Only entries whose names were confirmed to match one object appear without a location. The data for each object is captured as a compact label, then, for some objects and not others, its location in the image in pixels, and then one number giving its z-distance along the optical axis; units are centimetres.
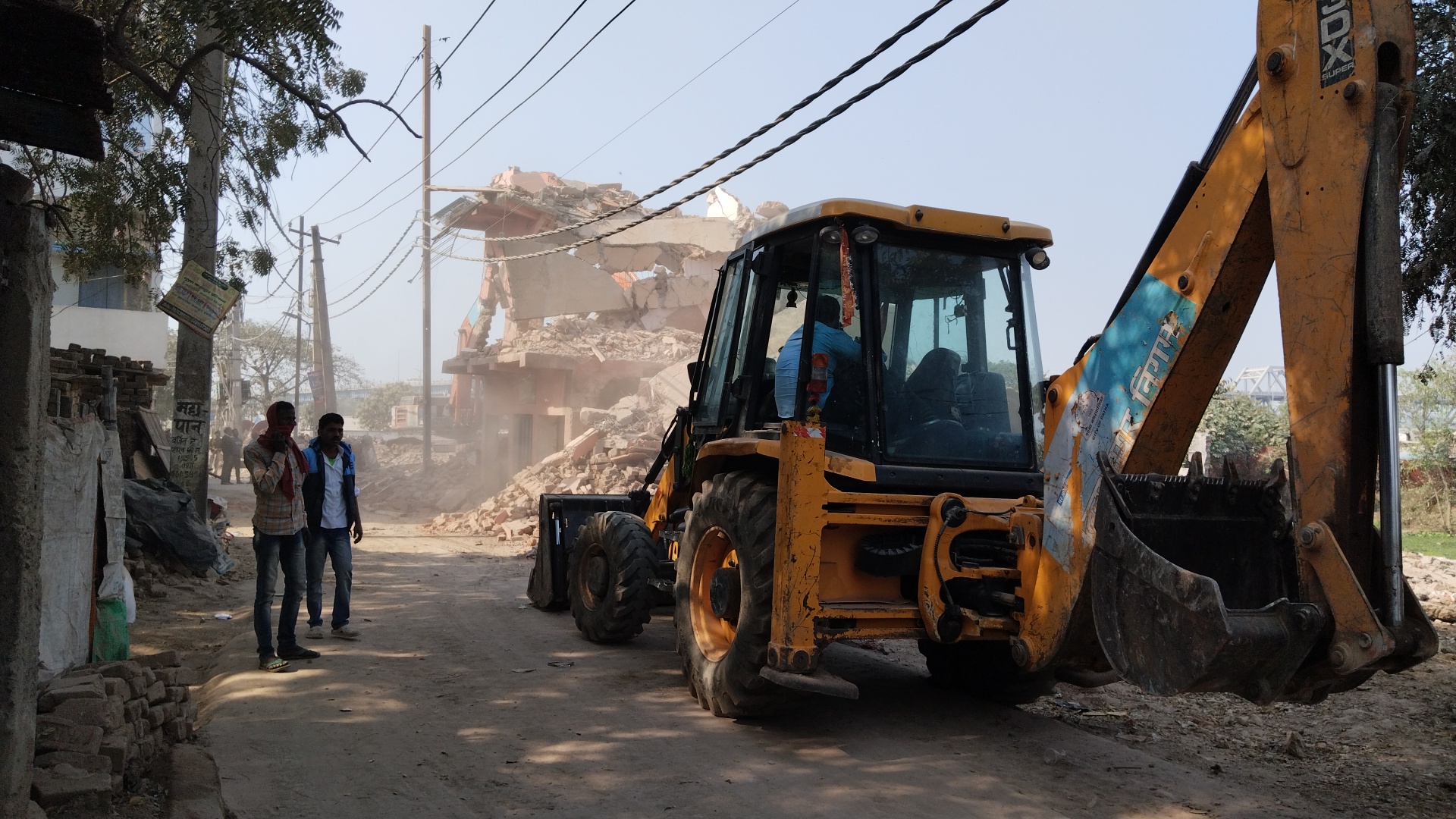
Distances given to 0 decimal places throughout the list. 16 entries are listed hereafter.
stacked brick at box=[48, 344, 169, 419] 631
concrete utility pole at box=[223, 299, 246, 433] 3850
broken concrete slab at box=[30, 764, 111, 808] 366
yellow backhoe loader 310
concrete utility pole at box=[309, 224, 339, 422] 3092
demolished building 2439
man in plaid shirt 681
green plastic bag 616
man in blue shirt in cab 567
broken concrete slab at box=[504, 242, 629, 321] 2747
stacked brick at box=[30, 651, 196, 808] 382
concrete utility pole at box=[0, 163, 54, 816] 353
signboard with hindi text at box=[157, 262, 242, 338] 993
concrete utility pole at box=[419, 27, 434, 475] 2675
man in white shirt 739
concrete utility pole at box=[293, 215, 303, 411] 3916
